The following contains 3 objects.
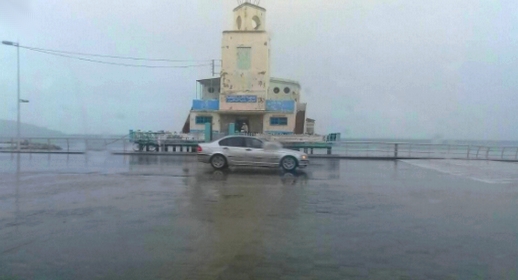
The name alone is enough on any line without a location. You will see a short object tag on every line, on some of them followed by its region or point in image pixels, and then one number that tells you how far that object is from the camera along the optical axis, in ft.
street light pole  108.17
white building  115.14
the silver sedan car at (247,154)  63.77
